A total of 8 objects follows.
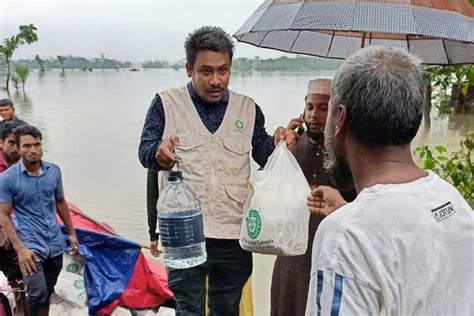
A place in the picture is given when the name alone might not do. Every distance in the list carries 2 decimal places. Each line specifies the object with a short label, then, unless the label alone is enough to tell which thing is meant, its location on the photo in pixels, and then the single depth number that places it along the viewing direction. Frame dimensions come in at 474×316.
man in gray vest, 2.18
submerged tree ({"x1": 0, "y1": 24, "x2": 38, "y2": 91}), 30.01
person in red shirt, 3.25
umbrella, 1.65
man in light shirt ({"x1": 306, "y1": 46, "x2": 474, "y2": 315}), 0.97
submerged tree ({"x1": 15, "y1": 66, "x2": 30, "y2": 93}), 38.59
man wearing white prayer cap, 2.33
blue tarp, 3.53
